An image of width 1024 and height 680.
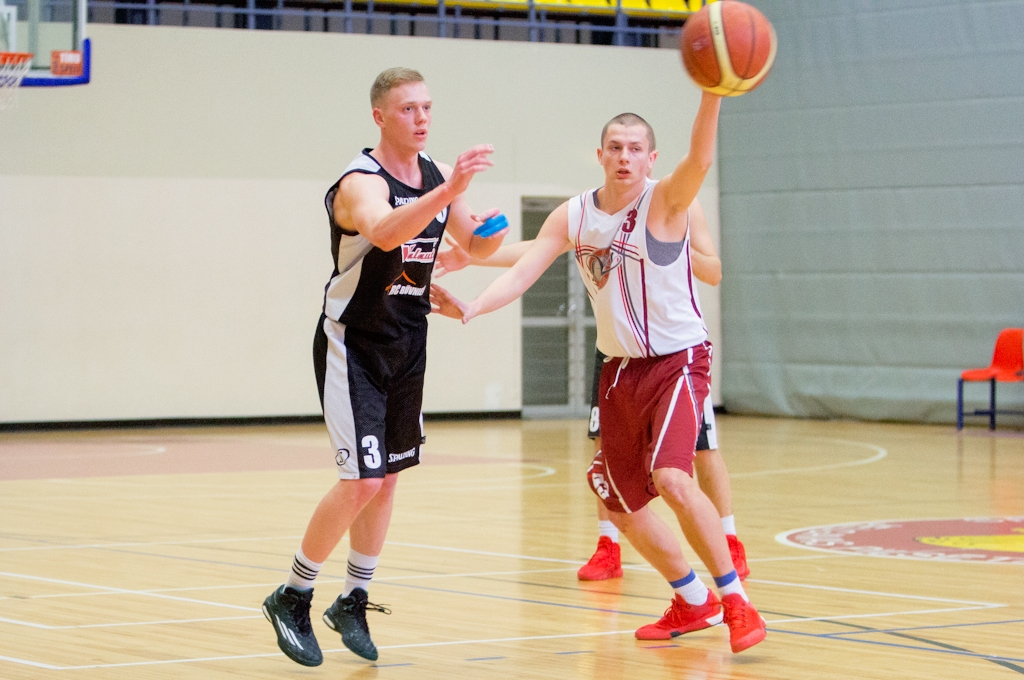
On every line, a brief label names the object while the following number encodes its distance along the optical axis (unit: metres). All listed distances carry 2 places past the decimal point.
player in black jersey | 8.70
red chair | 28.86
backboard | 23.25
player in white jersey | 9.30
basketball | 8.71
